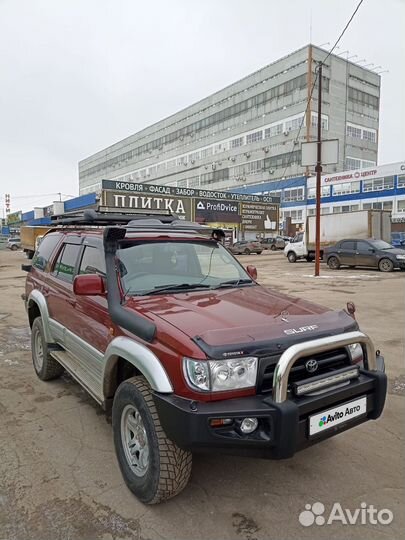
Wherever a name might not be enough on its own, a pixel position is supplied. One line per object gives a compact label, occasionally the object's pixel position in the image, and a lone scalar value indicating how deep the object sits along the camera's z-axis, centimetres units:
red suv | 226
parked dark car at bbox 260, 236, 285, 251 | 4212
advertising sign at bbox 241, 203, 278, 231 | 4697
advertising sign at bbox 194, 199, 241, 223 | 4362
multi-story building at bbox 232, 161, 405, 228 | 5134
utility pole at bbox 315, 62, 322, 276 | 1501
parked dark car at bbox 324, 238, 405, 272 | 1775
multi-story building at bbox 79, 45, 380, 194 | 6725
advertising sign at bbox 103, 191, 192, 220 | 3922
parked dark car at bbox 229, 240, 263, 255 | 3672
